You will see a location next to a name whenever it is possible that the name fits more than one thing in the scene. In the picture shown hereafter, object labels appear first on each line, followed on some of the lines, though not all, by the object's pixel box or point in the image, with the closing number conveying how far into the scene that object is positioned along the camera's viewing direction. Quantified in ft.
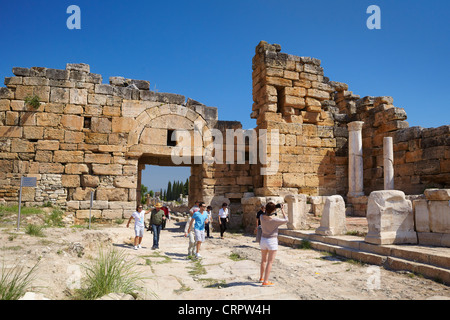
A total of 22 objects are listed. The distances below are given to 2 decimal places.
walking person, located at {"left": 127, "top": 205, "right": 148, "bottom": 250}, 26.96
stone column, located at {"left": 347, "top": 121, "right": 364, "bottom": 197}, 39.78
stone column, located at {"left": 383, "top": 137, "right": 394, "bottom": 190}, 37.04
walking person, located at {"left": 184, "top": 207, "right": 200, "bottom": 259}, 23.35
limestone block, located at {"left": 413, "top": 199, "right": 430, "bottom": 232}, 20.65
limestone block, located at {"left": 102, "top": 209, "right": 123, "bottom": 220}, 35.96
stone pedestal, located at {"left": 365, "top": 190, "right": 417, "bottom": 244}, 20.44
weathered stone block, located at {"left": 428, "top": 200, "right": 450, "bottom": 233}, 19.65
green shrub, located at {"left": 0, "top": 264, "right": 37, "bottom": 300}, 10.48
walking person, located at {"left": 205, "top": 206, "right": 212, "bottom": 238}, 34.58
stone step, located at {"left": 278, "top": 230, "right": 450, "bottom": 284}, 15.84
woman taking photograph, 15.33
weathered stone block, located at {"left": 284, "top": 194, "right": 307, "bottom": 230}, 31.42
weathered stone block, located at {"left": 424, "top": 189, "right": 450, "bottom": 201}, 19.57
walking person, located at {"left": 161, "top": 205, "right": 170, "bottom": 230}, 37.78
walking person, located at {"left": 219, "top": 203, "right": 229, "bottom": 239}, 34.47
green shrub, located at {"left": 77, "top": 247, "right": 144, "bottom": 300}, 12.41
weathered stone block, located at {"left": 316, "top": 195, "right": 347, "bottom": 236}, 26.20
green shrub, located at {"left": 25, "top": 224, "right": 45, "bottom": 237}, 23.32
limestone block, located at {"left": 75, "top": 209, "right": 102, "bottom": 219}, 35.39
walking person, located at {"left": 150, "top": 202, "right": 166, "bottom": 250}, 27.09
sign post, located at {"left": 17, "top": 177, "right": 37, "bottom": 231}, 27.17
